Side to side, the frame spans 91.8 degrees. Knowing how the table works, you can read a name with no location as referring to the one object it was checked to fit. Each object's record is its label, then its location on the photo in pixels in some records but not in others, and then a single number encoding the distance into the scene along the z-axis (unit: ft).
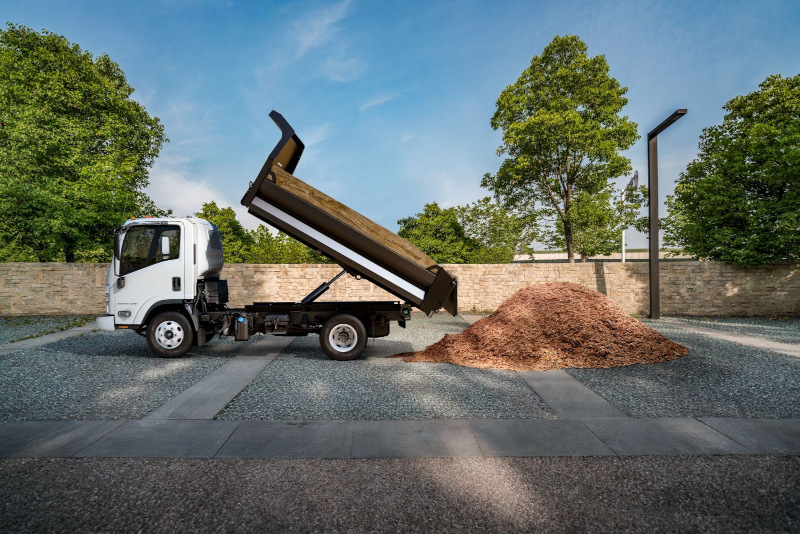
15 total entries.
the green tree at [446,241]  82.53
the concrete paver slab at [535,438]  11.57
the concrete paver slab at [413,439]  11.42
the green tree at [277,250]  91.08
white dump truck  20.56
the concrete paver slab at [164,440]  11.51
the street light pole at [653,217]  40.98
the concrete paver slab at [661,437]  11.70
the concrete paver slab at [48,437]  11.62
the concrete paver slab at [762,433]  11.83
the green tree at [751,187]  45.01
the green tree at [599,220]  70.28
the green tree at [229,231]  87.66
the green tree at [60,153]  51.21
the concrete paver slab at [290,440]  11.44
